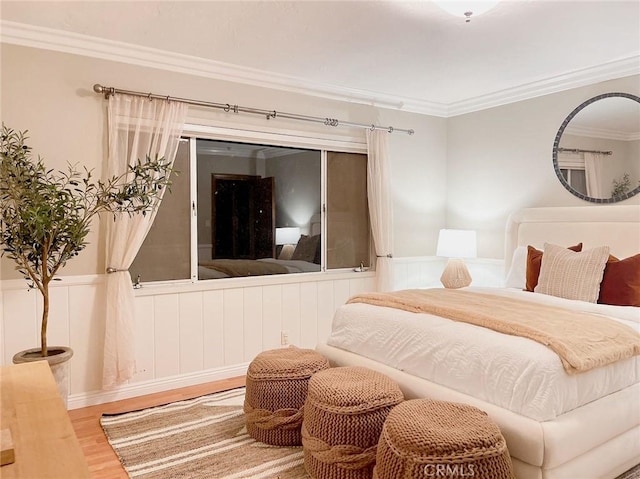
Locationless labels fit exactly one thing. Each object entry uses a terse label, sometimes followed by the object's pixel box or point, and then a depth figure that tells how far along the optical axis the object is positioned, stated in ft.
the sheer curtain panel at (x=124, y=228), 10.86
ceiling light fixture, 7.68
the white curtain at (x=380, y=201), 15.23
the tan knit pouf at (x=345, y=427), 7.20
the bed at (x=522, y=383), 6.50
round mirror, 12.02
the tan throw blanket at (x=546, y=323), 6.90
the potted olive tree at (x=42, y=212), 8.81
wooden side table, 3.38
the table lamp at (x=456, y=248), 14.07
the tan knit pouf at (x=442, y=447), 5.78
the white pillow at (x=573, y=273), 10.53
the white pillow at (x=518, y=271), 13.01
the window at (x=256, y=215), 12.26
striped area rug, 7.95
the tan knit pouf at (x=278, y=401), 8.71
